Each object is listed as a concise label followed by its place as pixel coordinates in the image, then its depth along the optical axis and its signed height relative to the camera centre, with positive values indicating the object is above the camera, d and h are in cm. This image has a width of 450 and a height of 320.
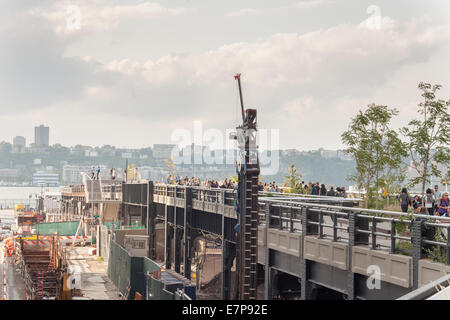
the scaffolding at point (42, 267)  3303 -724
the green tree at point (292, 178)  5742 -111
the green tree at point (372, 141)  4206 +220
